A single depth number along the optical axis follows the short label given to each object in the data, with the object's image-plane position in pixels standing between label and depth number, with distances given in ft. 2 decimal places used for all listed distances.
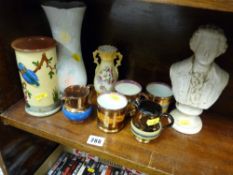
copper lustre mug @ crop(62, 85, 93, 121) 2.00
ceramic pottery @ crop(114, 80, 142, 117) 2.14
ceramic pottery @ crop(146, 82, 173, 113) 2.17
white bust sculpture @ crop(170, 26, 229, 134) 1.69
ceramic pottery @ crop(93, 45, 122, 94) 2.16
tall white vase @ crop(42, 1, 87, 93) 1.94
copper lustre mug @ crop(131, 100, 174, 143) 1.82
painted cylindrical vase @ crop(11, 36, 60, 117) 1.86
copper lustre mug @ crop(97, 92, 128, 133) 1.90
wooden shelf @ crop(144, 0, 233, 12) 1.20
